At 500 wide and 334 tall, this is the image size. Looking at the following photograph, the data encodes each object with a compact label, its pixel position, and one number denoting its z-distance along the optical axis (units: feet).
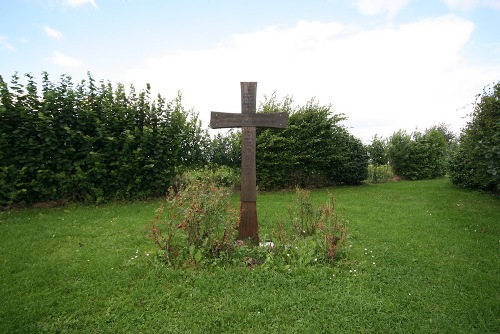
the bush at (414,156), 61.00
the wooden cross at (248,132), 17.29
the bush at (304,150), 40.09
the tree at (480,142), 29.32
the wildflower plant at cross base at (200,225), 14.52
